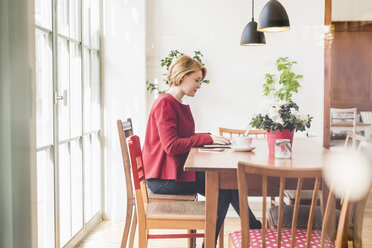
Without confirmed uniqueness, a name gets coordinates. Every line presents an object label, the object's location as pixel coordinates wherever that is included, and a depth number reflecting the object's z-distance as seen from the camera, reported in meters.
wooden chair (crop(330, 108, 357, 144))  3.01
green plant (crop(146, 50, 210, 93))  4.04
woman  2.49
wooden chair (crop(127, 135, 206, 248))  2.17
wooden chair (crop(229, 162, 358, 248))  1.43
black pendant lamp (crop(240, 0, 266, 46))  3.31
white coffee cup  2.53
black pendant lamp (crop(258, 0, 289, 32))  2.75
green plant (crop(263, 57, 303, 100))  4.05
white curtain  1.85
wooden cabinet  2.96
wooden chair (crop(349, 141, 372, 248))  1.87
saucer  2.52
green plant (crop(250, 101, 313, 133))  2.30
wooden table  1.99
